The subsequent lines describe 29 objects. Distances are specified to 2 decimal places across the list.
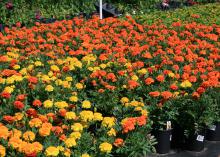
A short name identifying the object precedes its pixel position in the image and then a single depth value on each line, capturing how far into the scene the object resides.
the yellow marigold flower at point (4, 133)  3.80
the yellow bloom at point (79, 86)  5.09
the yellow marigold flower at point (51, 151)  3.57
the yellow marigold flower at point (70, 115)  4.24
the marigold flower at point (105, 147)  3.85
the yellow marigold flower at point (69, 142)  3.78
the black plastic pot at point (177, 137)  5.24
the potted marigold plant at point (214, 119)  5.02
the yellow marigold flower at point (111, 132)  4.09
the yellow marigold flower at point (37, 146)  3.62
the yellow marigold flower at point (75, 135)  3.90
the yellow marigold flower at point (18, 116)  4.17
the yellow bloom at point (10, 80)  5.06
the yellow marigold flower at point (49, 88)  4.83
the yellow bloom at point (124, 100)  4.85
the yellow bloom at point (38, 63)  5.79
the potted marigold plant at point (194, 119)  4.88
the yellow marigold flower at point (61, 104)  4.47
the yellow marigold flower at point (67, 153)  3.70
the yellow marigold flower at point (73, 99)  4.69
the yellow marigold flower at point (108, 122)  4.22
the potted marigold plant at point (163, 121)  4.93
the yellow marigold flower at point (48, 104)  4.45
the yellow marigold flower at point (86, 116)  4.27
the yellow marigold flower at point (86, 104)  4.59
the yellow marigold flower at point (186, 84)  5.27
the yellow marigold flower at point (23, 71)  5.40
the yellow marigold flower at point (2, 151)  3.58
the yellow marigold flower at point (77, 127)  4.02
